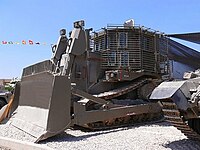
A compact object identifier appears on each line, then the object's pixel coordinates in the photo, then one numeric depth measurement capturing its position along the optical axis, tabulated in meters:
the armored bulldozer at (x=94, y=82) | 4.72
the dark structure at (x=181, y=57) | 7.23
